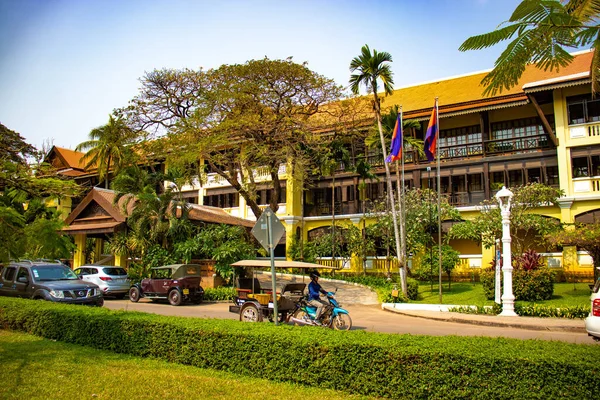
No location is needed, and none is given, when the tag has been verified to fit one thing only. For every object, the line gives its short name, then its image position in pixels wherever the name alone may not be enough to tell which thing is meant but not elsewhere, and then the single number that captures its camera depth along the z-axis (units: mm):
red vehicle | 20375
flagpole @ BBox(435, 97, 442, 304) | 20656
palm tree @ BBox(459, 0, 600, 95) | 5973
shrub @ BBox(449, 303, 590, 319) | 15555
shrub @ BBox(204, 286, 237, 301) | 22859
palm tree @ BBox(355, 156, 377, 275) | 30394
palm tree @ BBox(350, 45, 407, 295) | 22125
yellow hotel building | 27016
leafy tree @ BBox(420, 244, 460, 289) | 25438
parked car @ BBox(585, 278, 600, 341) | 9352
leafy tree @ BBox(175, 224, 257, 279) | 24891
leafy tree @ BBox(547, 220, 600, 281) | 18844
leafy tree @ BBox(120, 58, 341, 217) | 27453
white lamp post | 16344
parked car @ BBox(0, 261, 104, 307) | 14883
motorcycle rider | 12220
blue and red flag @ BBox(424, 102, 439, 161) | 20906
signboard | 9508
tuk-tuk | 13250
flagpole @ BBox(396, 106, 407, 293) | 21531
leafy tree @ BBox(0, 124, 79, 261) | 9055
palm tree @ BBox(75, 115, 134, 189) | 36725
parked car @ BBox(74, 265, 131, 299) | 22922
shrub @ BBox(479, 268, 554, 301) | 18797
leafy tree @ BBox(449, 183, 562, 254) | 23594
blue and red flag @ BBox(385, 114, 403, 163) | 21422
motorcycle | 12281
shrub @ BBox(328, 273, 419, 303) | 21406
